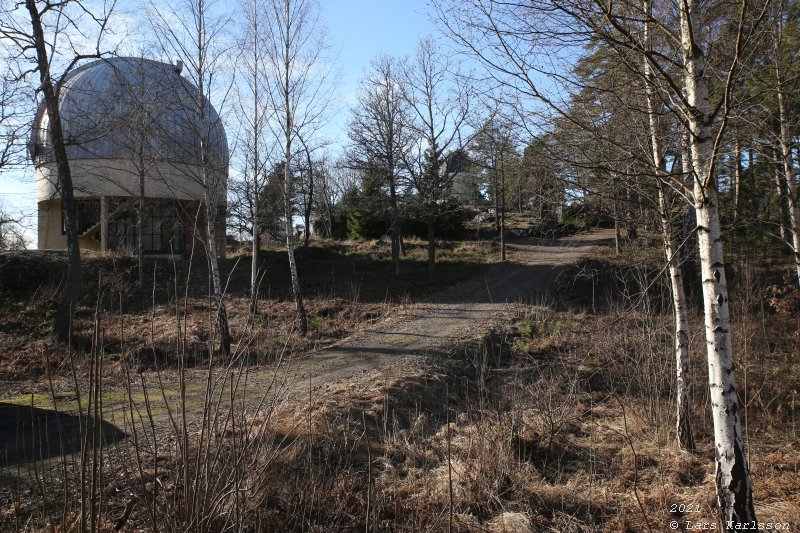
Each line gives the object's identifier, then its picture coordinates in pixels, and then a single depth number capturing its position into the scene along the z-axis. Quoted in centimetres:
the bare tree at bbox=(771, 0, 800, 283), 571
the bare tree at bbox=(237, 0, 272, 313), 1423
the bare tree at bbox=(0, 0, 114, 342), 1200
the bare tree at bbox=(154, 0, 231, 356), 1224
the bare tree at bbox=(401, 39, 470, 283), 2069
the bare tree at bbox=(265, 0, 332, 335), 1405
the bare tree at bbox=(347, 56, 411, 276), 2102
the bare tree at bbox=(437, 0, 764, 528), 343
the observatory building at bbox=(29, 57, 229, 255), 1304
